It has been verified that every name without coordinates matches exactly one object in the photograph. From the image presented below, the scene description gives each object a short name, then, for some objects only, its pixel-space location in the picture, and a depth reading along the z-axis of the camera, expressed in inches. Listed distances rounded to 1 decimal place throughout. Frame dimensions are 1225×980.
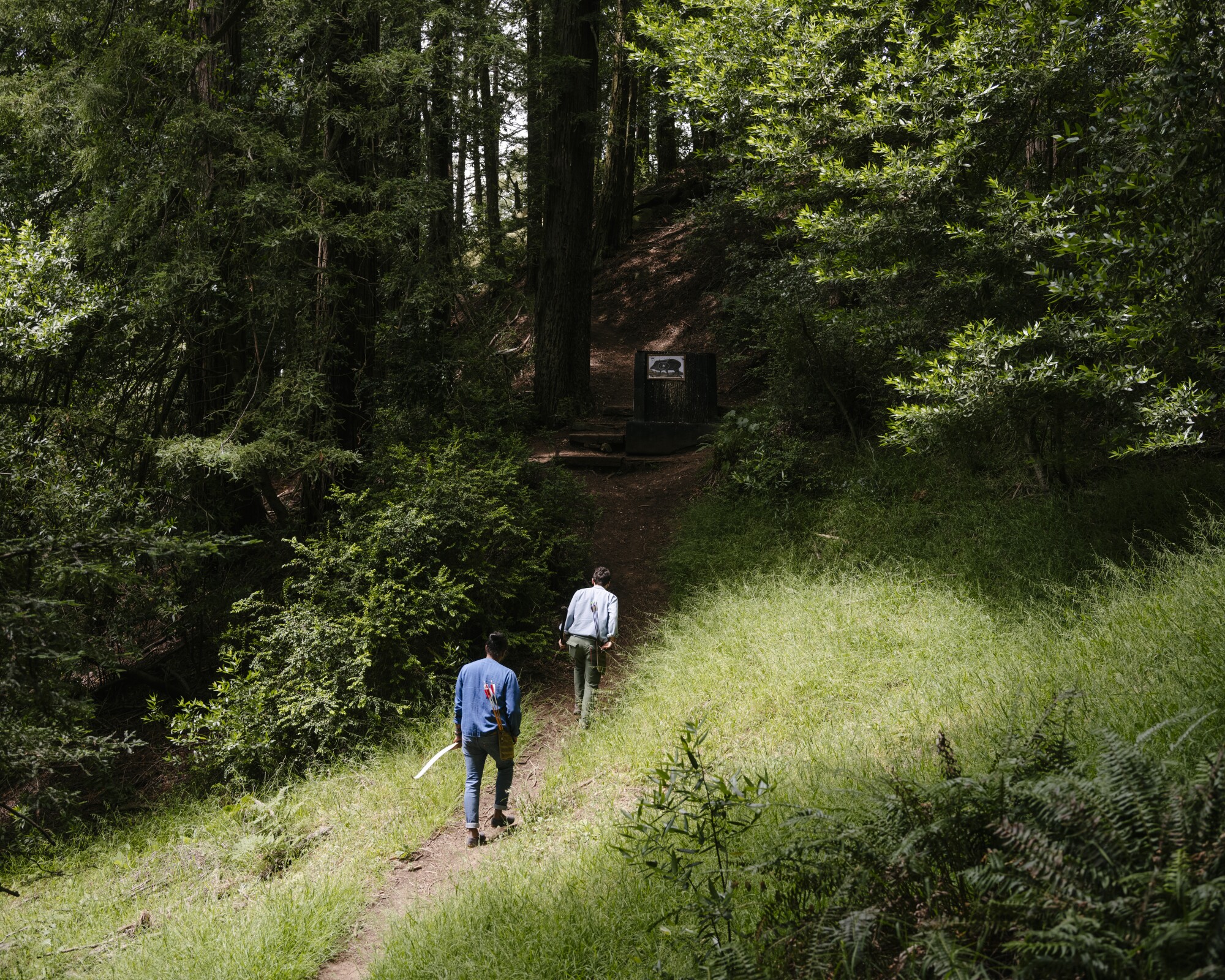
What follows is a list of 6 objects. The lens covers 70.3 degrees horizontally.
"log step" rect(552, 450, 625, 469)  575.2
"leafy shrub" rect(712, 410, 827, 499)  464.1
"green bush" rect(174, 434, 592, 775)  327.6
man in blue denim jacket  258.4
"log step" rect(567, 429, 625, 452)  600.1
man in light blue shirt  321.7
